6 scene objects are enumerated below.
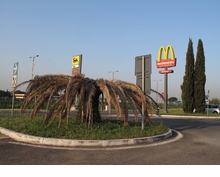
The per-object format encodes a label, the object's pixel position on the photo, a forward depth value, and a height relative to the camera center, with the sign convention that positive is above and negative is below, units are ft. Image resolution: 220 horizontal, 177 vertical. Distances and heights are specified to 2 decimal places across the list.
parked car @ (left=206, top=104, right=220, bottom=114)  109.60 -0.88
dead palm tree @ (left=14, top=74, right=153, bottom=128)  29.30 +1.38
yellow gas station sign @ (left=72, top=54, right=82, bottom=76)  74.74 +13.87
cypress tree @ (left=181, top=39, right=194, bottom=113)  95.50 +8.94
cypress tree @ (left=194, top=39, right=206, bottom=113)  94.22 +9.97
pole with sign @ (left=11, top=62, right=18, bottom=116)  46.19 +5.83
